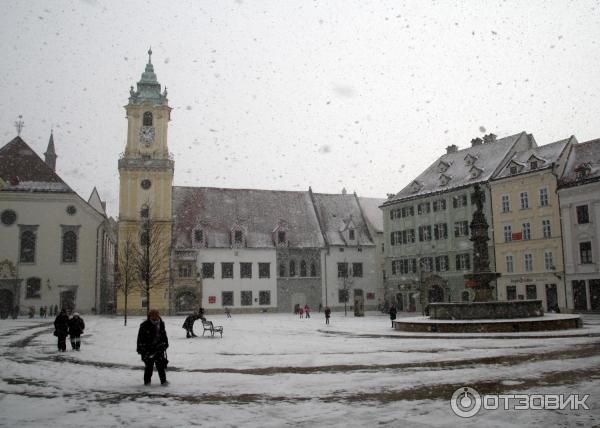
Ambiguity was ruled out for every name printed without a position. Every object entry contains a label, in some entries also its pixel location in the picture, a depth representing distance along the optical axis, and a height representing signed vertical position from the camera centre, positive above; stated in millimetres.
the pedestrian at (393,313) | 32600 -1660
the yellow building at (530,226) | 44875 +4334
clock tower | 56594 +10440
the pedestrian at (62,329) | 19297 -1290
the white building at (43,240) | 51219 +4491
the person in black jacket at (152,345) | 11969 -1163
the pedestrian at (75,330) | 19688 -1343
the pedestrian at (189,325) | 25297 -1616
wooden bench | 25495 -1789
